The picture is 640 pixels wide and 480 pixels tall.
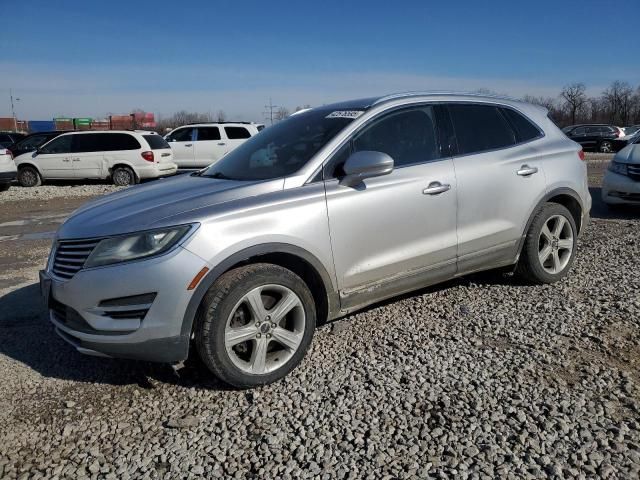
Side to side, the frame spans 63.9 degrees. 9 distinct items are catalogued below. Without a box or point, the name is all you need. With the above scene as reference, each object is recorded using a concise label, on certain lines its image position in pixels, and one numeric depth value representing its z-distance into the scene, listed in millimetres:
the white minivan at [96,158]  14969
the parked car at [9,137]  22800
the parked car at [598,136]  25938
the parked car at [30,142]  17027
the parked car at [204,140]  17656
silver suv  2867
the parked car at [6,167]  13367
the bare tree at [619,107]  62500
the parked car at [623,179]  7996
